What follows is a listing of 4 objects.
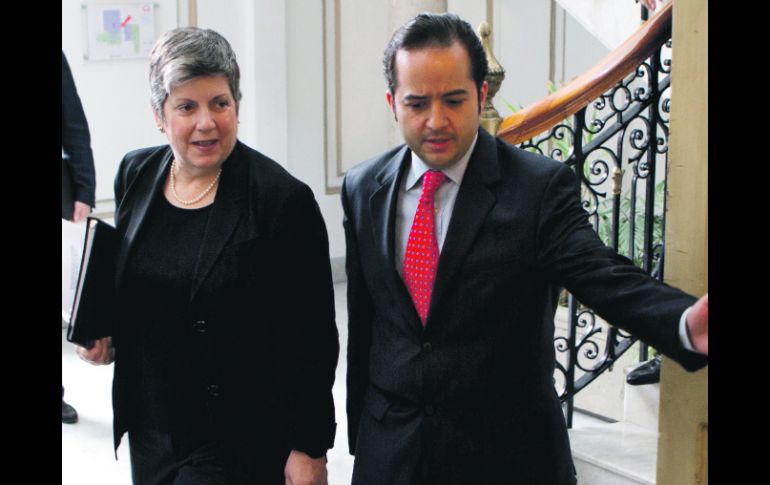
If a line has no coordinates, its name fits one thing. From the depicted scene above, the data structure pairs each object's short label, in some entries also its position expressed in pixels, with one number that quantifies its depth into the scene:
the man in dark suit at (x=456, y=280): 2.01
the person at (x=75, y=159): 4.73
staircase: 3.38
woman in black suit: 2.30
